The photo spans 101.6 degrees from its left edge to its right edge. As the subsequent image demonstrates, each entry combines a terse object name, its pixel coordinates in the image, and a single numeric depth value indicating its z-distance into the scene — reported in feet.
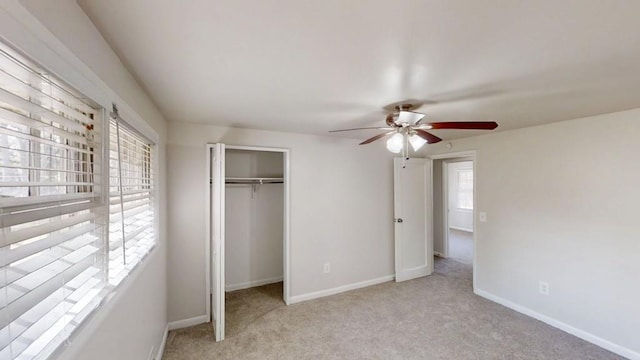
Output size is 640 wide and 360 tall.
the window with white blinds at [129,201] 4.59
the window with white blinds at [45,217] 2.20
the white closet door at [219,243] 8.23
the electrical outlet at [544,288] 9.65
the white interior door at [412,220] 13.44
